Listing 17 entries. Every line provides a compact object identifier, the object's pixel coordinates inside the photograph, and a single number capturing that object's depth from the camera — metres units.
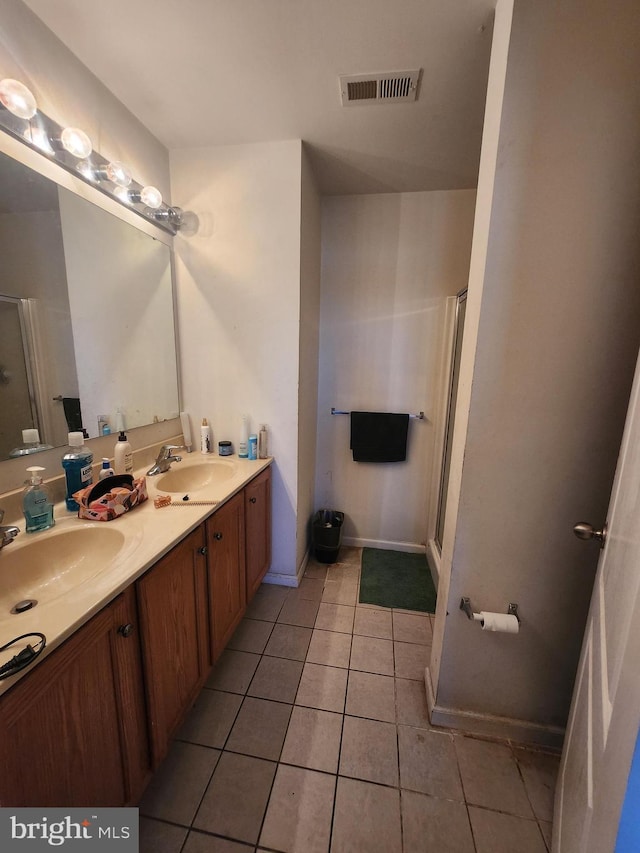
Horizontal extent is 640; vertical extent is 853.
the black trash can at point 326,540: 2.27
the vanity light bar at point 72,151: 0.96
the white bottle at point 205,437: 1.87
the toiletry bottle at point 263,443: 1.85
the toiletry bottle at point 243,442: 1.86
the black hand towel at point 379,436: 2.29
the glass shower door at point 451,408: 2.05
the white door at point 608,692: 0.57
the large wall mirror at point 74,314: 1.05
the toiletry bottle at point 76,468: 1.13
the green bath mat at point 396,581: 1.97
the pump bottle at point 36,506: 0.98
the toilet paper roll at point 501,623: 1.11
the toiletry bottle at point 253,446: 1.82
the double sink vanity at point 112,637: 0.63
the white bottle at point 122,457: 1.37
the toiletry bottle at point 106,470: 1.23
